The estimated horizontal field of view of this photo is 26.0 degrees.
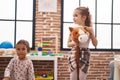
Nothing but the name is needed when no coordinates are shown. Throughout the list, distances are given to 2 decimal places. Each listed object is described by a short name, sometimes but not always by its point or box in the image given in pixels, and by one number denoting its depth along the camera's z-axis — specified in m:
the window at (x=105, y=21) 4.97
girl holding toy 2.59
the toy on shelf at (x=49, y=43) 4.67
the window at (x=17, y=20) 4.80
